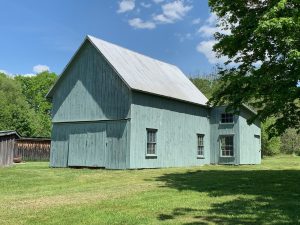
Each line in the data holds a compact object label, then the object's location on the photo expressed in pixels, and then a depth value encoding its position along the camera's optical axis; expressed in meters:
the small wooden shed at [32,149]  29.92
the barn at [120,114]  17.85
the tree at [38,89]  59.10
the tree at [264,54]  10.96
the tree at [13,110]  38.88
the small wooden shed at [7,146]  20.34
